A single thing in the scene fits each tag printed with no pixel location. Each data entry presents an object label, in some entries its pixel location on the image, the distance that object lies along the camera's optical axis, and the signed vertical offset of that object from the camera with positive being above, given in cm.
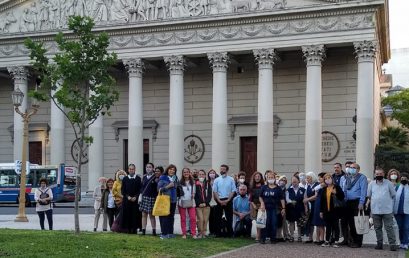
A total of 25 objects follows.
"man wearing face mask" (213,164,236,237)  1922 -80
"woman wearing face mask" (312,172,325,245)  1748 -128
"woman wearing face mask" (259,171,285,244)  1764 -92
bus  4044 -73
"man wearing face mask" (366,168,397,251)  1662 -87
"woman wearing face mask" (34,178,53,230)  2003 -102
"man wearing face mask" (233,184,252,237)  1888 -123
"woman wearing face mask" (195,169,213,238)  1895 -102
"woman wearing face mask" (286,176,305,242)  1855 -99
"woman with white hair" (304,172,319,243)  1828 -86
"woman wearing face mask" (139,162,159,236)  1880 -82
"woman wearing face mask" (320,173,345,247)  1714 -109
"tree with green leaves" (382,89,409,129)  6744 +707
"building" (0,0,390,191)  3466 +546
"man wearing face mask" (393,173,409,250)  1702 -107
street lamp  2466 +76
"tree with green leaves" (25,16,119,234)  1867 +286
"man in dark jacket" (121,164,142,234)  1918 -96
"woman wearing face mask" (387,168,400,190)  1758 -14
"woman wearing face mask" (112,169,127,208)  1986 -66
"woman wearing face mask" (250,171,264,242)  1864 -62
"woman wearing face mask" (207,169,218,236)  1947 -143
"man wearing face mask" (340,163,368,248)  1702 -66
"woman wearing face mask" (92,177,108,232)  2045 -110
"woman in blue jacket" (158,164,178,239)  1817 -63
